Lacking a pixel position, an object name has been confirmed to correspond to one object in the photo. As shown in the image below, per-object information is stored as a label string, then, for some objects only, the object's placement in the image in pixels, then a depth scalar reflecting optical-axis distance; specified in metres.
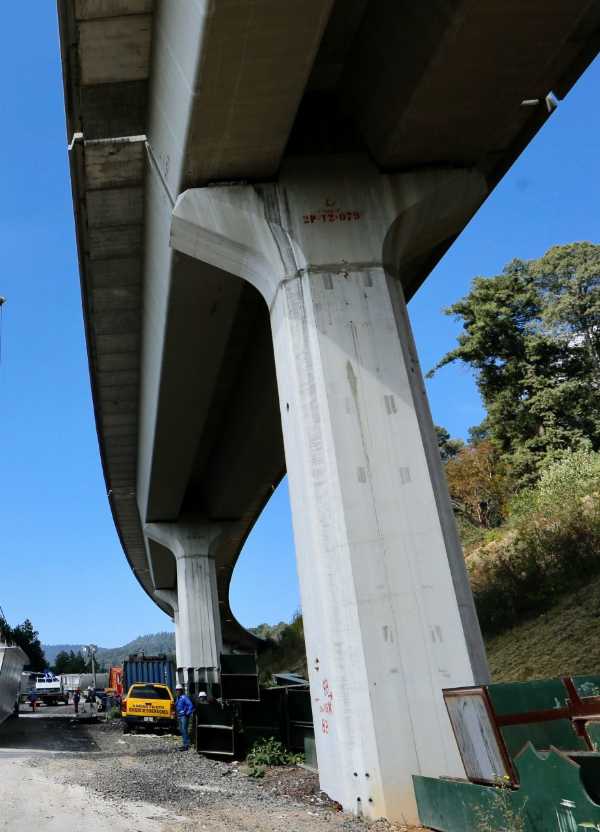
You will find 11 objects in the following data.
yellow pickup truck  22.69
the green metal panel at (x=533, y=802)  4.27
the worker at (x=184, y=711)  17.62
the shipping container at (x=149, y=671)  33.22
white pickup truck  53.53
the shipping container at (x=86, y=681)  58.69
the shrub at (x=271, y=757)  13.01
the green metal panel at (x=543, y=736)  5.27
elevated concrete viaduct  7.23
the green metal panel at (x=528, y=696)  5.45
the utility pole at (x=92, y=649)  68.19
